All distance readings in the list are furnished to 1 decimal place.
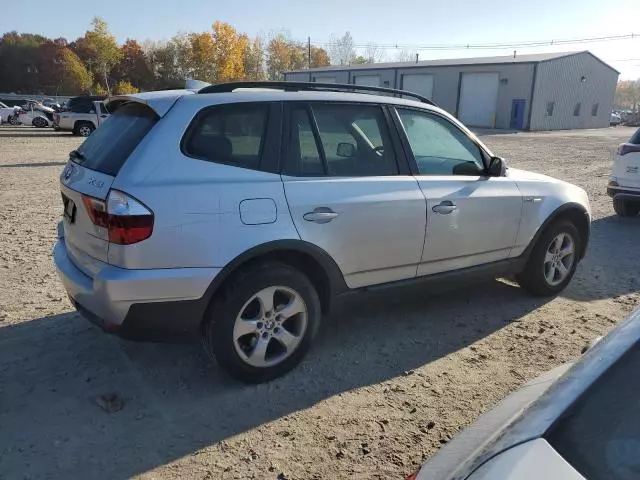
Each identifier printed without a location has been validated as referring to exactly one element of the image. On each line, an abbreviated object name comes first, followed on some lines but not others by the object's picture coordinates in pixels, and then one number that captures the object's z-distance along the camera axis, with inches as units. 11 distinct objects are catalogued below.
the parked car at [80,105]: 922.7
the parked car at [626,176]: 331.8
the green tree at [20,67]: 2849.4
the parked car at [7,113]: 1194.0
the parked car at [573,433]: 51.9
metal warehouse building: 1571.1
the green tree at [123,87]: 2559.1
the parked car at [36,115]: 1149.1
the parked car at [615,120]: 2199.7
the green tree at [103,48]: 2647.6
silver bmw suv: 118.7
